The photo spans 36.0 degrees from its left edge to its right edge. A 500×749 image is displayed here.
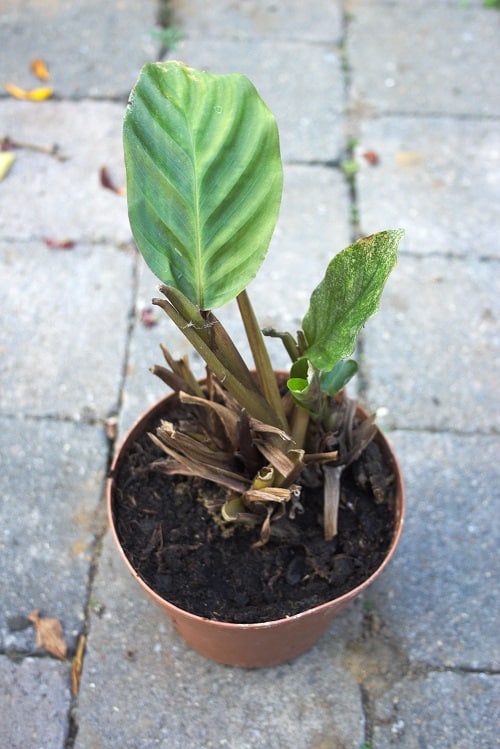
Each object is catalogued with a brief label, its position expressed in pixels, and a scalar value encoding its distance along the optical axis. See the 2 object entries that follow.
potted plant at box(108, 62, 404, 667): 0.88
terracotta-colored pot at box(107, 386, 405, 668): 1.08
